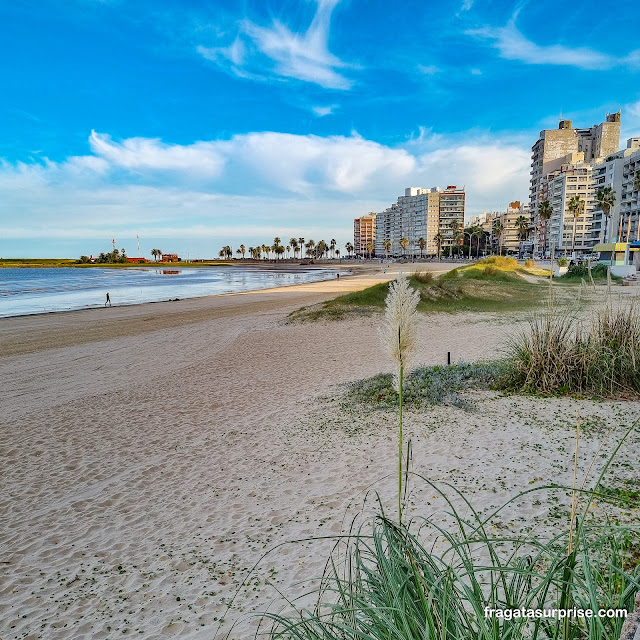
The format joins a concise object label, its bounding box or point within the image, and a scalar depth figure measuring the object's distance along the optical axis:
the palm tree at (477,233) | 138.52
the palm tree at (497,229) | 120.49
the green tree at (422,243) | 159.25
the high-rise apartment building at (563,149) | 131.00
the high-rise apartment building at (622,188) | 81.69
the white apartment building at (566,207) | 112.56
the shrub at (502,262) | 44.06
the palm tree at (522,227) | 108.88
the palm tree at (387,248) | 168.04
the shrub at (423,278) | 25.91
